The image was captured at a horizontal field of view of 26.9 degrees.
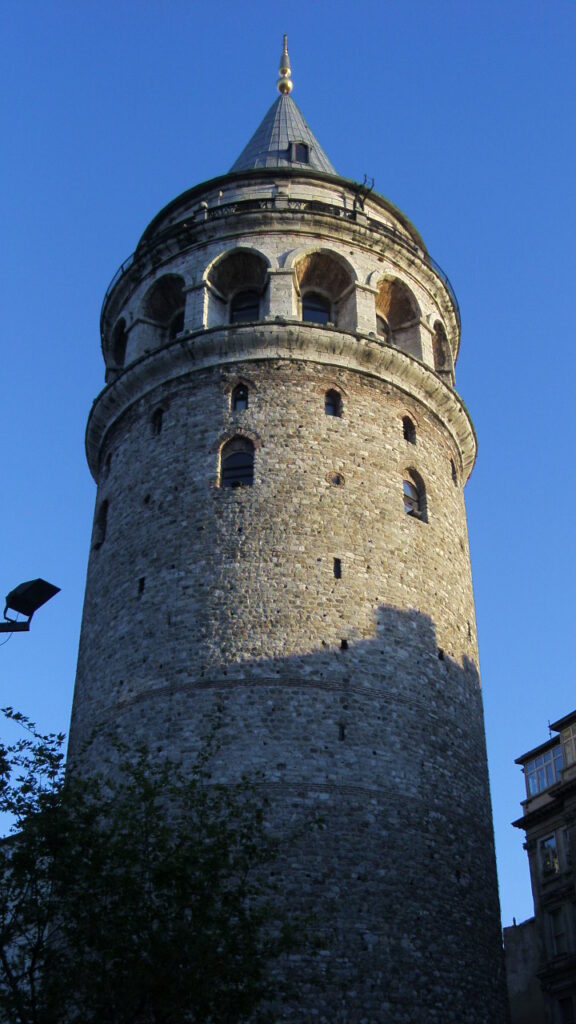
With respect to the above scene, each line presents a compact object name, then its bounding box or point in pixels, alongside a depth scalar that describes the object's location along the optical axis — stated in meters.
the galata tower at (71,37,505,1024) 21.20
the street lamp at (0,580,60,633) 15.42
